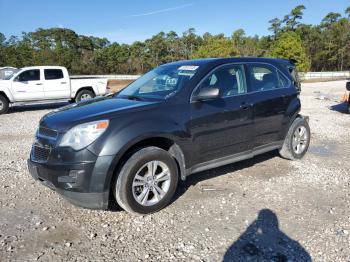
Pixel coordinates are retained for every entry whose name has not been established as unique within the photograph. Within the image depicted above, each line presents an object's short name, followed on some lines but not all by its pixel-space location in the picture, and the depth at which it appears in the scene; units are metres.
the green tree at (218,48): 49.47
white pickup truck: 13.42
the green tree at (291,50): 45.39
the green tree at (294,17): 68.54
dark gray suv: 3.75
